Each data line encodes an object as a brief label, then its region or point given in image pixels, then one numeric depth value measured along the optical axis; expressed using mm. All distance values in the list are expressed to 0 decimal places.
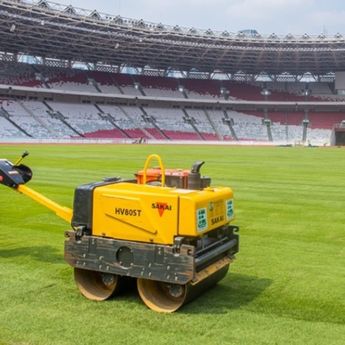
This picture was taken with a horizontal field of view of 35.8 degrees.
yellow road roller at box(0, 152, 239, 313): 5215
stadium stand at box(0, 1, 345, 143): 68500
